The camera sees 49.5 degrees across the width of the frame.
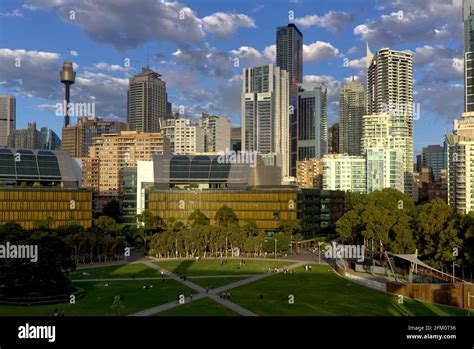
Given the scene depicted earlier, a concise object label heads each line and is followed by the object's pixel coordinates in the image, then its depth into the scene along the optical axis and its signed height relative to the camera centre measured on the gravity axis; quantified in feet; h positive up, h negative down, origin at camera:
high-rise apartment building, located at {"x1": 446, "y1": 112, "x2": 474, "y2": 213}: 492.54 +12.08
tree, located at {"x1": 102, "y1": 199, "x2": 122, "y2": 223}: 493.36 -23.84
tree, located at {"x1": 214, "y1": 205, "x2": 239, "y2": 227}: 377.50 -21.81
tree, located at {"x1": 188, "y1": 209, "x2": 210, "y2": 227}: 365.69 -22.87
